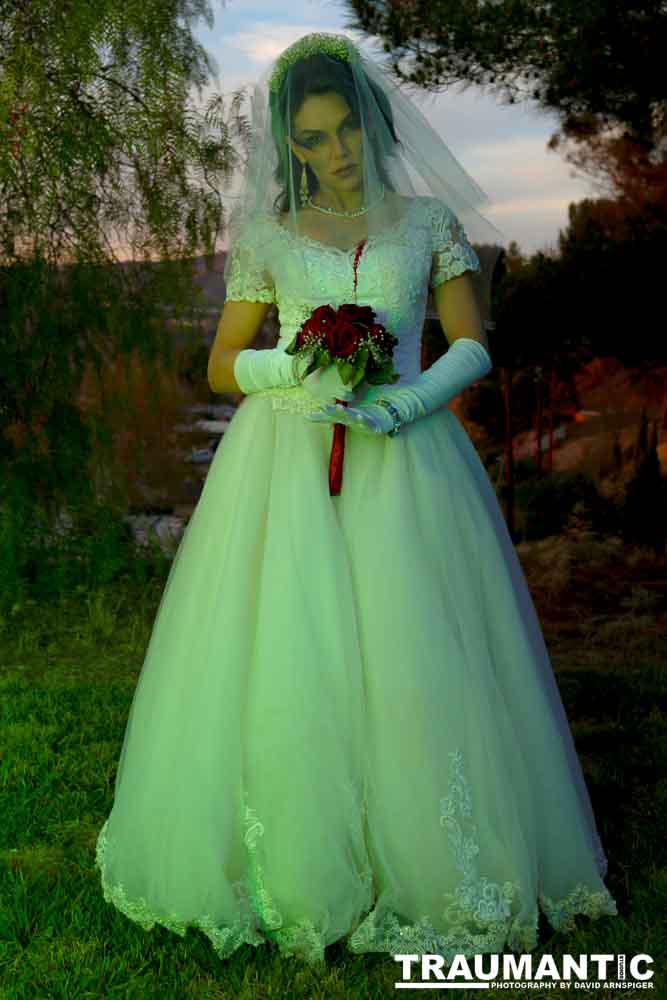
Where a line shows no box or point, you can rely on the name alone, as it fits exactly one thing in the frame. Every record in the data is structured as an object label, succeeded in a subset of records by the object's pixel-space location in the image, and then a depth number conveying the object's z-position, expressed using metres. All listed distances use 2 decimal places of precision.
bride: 2.55
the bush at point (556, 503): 8.55
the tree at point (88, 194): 6.19
